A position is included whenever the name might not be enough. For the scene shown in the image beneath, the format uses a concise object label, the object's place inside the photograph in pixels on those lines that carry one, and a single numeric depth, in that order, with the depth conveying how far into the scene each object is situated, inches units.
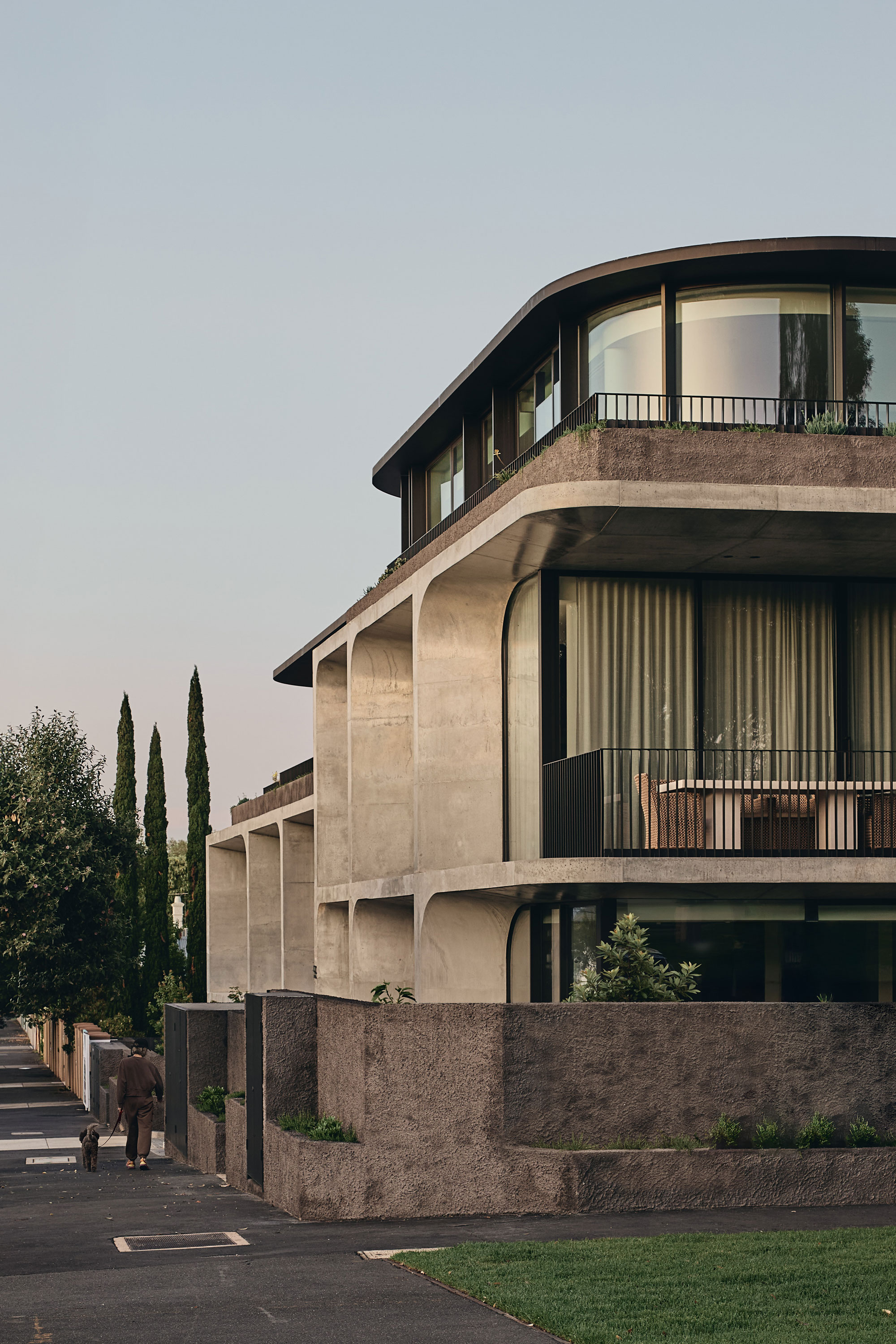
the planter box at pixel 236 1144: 721.0
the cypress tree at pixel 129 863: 1604.3
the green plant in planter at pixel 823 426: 733.9
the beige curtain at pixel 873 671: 815.7
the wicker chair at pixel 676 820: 733.3
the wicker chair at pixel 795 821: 747.4
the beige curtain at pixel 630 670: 800.9
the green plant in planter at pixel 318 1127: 588.4
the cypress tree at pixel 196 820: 2113.7
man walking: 827.4
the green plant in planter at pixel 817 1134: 565.0
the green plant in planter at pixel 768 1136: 563.5
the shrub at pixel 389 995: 810.8
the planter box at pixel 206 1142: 799.7
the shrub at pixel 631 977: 611.2
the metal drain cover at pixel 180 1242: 509.0
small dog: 816.9
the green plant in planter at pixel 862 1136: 566.6
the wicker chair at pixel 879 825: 745.6
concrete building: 711.7
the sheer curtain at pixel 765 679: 807.1
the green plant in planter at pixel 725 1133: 562.3
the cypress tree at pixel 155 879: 1996.8
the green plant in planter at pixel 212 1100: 863.1
